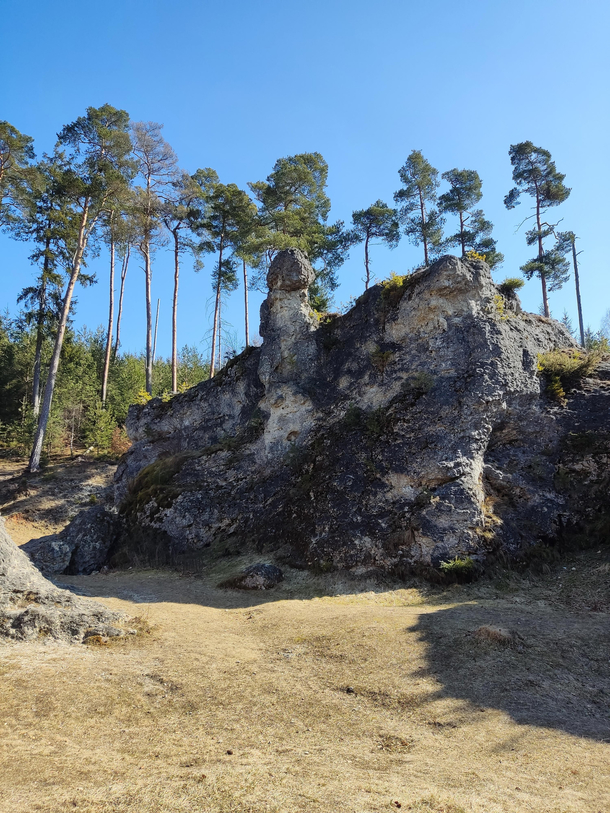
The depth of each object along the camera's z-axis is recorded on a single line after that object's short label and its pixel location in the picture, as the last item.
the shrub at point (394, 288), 14.18
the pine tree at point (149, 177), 27.42
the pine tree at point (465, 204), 26.59
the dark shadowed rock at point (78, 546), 14.16
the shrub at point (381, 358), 13.83
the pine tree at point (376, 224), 27.02
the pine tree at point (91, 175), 25.69
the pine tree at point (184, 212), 27.28
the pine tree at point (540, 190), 26.33
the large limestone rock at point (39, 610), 6.30
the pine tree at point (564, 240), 26.83
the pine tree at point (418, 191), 27.19
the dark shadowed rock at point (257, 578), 10.96
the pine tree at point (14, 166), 23.84
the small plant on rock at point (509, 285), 14.49
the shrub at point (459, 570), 9.69
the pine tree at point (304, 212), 25.73
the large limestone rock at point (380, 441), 10.96
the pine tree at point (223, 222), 25.91
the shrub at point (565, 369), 13.11
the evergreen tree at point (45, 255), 26.79
